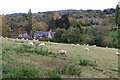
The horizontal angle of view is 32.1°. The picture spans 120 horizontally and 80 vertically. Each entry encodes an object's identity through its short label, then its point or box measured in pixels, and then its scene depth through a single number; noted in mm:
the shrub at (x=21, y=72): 5821
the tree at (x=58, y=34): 39875
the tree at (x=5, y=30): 40969
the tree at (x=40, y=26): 53312
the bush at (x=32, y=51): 10275
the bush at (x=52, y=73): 6159
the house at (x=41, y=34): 46294
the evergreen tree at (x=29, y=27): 50662
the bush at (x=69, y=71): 6785
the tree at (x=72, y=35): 38356
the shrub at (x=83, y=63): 8656
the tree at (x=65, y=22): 48812
